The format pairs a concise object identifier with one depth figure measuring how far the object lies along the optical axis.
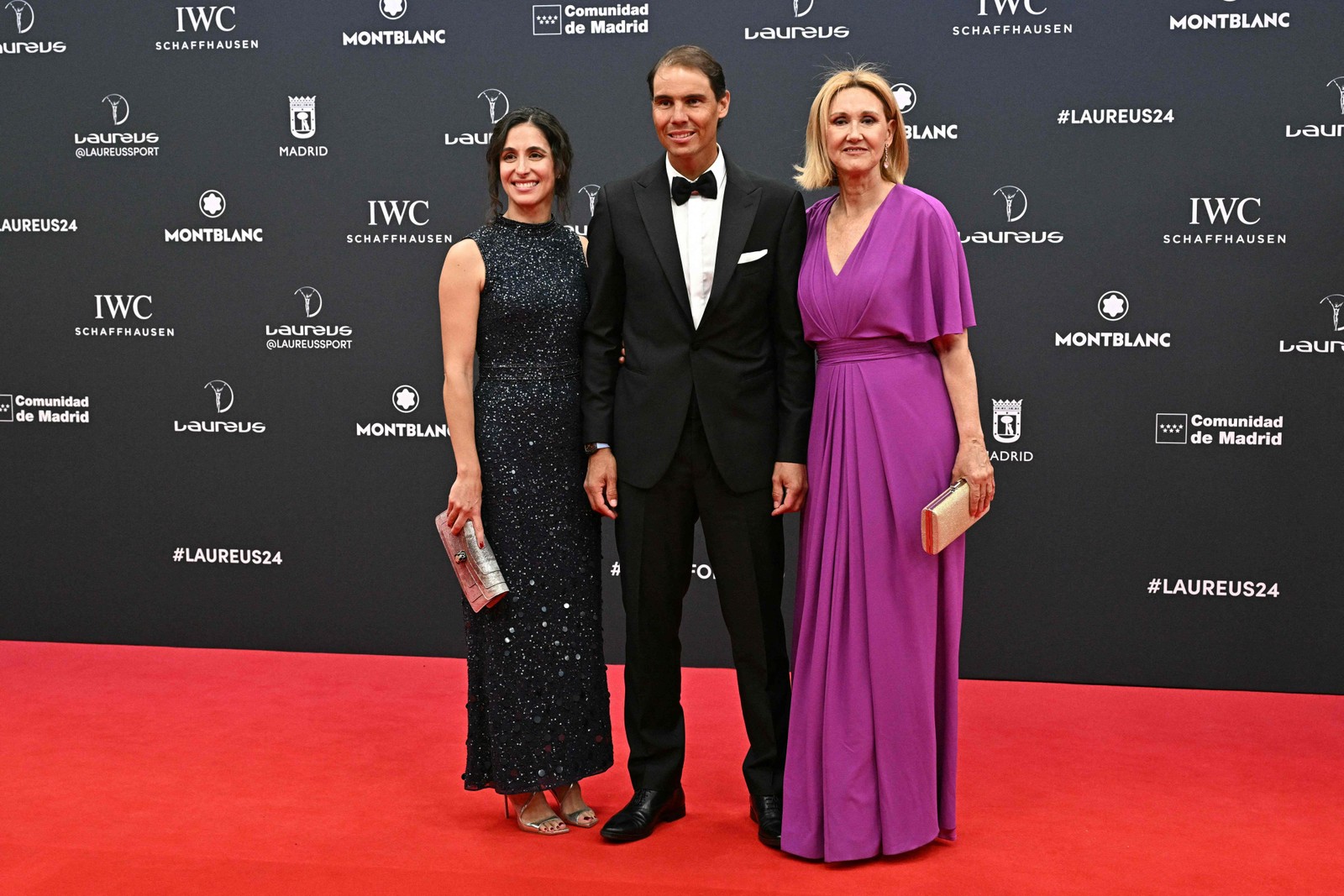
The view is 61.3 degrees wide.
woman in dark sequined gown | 2.63
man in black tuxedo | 2.56
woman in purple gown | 2.49
